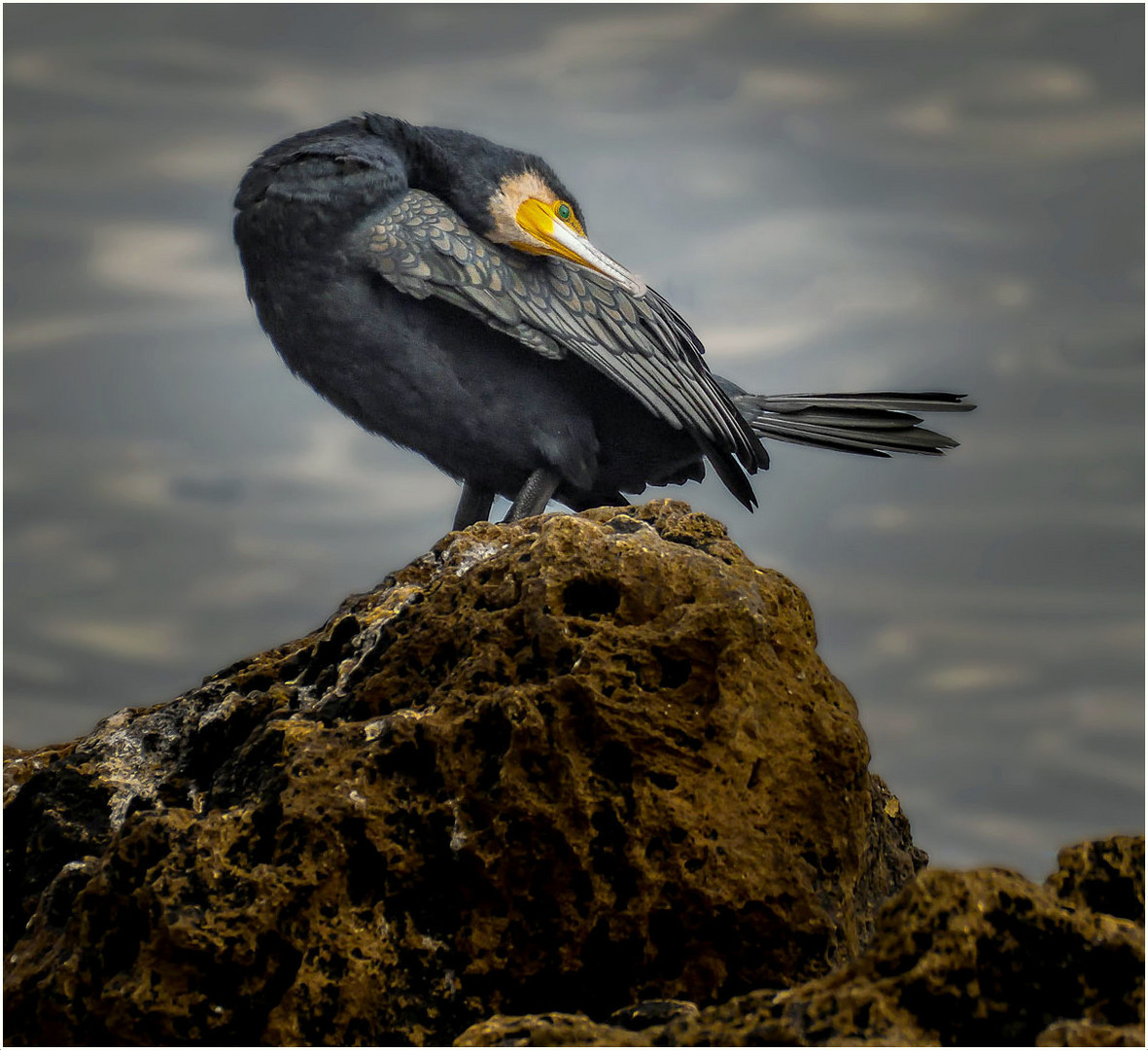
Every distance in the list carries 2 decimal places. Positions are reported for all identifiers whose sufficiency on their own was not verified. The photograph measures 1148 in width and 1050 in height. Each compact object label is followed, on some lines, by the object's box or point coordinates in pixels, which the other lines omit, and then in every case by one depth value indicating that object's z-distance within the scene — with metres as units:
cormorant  20.60
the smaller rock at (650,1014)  19.49
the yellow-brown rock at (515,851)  20.25
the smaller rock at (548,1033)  17.98
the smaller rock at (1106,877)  20.21
